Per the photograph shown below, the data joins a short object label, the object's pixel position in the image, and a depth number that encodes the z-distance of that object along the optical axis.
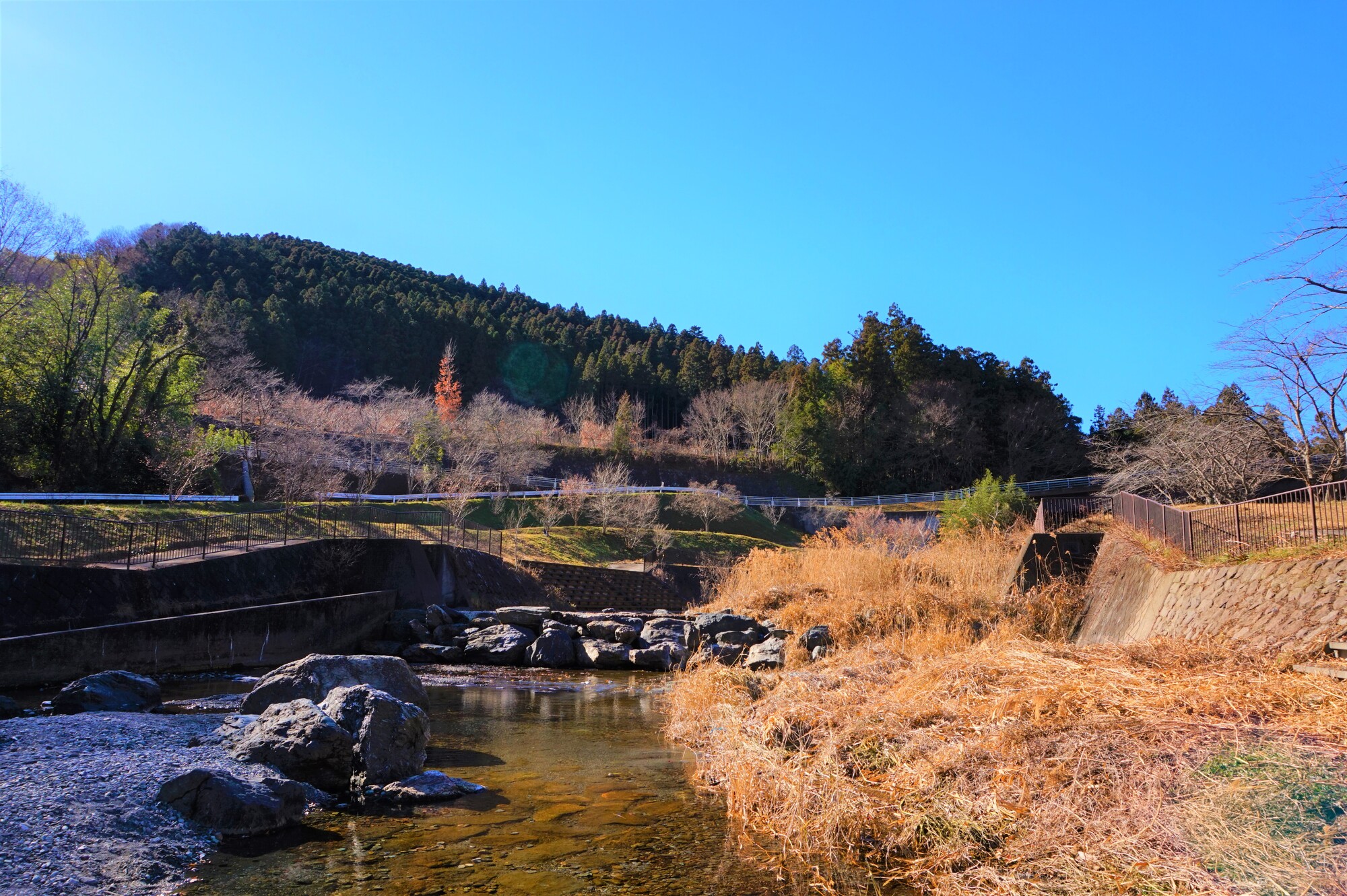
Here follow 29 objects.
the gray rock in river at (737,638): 18.70
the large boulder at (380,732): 8.03
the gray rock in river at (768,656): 15.34
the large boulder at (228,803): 6.47
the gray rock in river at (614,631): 21.36
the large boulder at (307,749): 7.77
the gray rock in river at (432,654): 19.89
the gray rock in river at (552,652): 19.95
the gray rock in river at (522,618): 22.23
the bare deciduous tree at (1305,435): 21.45
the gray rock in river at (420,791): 7.54
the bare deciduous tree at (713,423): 69.38
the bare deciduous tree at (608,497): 44.28
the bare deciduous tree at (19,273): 27.42
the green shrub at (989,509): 27.34
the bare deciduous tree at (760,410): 70.75
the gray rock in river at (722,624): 19.59
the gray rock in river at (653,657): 19.61
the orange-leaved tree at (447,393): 63.12
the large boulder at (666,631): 20.66
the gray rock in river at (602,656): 20.08
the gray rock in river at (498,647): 20.05
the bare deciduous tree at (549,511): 41.50
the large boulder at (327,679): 10.46
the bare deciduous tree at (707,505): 51.34
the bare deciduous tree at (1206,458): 24.42
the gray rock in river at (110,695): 10.55
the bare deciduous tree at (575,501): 44.84
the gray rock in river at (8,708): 10.12
